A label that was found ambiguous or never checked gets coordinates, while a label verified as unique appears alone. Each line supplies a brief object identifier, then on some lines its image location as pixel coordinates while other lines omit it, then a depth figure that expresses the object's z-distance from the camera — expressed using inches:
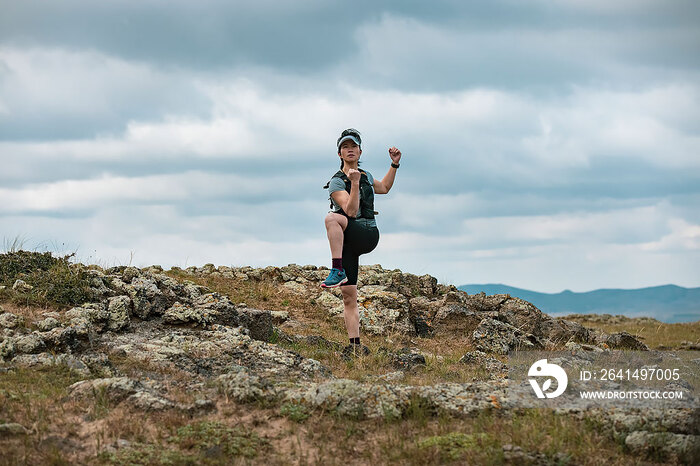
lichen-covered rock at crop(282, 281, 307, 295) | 695.1
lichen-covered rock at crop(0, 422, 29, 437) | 287.4
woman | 428.5
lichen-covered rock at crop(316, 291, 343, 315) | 641.6
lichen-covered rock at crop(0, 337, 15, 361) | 388.2
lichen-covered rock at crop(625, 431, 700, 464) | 269.7
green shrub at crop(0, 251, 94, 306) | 474.9
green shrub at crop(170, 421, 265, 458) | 277.7
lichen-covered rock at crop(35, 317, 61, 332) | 424.5
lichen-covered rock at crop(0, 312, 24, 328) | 421.7
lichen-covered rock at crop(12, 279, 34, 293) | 484.4
